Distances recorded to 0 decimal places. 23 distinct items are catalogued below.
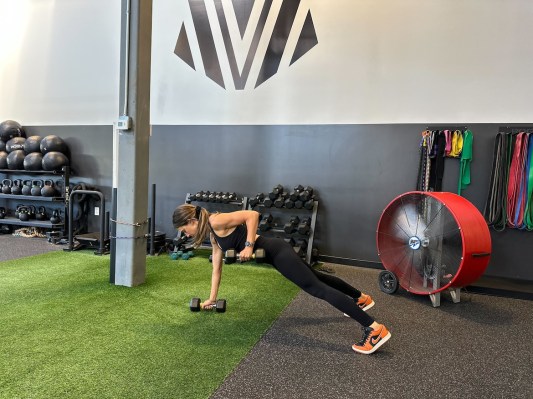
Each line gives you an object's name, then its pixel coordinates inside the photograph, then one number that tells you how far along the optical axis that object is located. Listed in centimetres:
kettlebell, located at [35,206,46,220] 610
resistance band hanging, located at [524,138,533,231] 400
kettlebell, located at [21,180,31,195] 602
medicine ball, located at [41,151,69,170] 585
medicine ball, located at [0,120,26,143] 633
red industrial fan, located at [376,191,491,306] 312
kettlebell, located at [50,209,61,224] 589
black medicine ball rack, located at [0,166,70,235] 592
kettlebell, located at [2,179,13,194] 618
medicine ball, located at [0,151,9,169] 621
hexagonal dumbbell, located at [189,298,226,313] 302
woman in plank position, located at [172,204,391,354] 240
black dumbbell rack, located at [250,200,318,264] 474
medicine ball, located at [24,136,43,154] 609
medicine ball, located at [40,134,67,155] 603
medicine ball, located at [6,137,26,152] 619
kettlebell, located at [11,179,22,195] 610
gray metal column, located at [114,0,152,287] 354
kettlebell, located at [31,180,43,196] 595
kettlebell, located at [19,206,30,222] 601
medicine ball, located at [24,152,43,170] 590
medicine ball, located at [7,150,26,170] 607
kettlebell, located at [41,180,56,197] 588
